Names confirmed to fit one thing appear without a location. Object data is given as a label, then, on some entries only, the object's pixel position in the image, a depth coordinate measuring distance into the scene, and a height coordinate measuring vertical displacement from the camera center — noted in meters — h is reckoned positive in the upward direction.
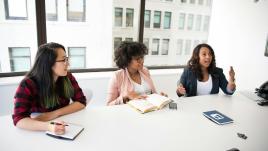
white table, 1.18 -0.59
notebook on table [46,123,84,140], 1.22 -0.57
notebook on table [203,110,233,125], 1.57 -0.58
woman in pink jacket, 1.99 -0.40
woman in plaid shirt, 1.30 -0.41
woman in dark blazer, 2.24 -0.40
